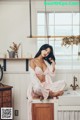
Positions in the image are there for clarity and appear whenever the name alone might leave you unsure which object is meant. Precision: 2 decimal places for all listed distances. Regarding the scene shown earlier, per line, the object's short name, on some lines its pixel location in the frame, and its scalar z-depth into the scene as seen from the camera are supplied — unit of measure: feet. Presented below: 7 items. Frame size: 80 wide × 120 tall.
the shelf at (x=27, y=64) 15.78
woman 13.24
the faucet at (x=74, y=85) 15.38
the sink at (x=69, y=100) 12.49
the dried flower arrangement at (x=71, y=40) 14.78
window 16.03
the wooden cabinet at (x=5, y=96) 14.11
